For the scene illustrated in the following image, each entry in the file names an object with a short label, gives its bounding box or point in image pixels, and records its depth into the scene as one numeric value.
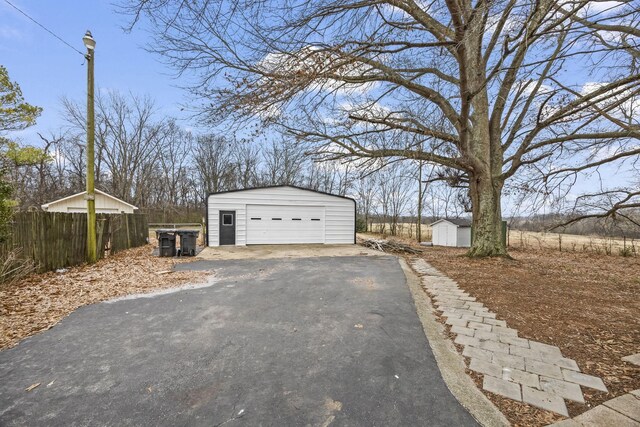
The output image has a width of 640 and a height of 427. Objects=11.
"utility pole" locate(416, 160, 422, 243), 18.19
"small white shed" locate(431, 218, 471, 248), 16.61
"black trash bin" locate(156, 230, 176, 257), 9.23
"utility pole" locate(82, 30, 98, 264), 6.96
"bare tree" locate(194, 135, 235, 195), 29.47
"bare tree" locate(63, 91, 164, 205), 24.81
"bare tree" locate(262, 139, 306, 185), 27.45
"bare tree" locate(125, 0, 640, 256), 3.46
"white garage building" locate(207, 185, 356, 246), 12.40
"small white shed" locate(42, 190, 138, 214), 17.17
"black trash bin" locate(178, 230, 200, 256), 9.38
